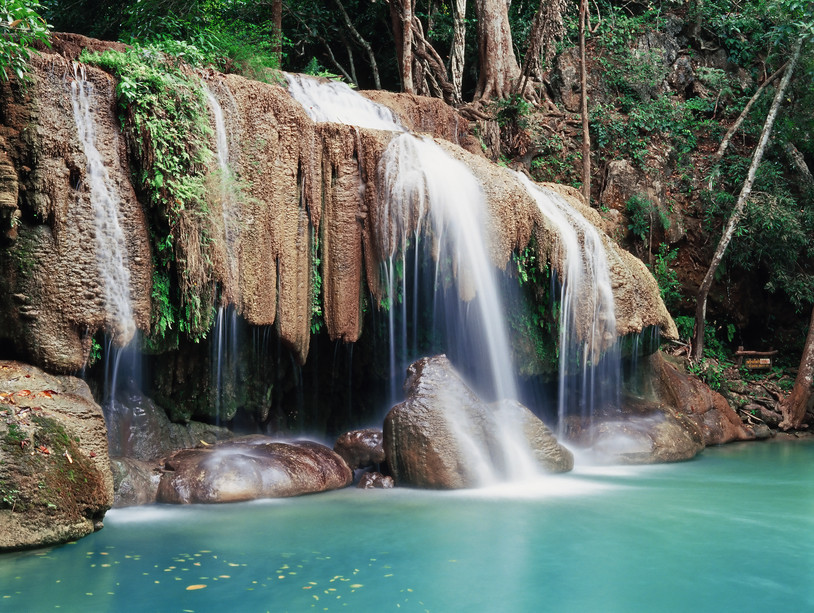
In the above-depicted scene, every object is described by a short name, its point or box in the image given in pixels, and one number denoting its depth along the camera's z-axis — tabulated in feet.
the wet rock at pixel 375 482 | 30.48
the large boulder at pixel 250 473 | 27.84
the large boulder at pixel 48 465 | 20.97
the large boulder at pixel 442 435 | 30.32
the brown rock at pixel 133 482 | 27.12
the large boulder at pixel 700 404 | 45.96
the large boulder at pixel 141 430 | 31.19
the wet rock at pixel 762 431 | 48.67
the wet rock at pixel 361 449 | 33.45
